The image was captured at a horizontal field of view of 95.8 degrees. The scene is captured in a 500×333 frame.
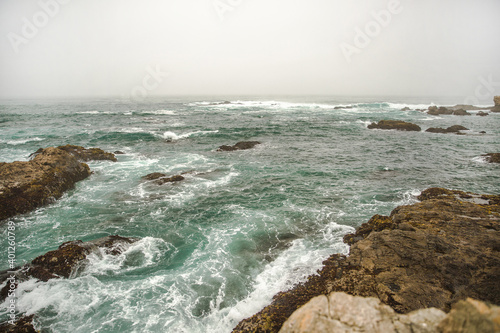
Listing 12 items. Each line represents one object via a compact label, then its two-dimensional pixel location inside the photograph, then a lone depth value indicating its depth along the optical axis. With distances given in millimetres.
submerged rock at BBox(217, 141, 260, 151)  26219
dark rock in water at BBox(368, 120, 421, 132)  38094
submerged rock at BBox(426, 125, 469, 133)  35669
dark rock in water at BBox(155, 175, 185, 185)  16000
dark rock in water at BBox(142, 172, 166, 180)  16769
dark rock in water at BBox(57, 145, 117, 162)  20672
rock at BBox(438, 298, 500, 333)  2277
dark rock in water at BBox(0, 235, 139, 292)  7254
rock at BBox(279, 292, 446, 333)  2871
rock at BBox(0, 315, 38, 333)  5403
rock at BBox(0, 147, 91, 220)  11398
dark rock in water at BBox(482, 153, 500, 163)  19869
